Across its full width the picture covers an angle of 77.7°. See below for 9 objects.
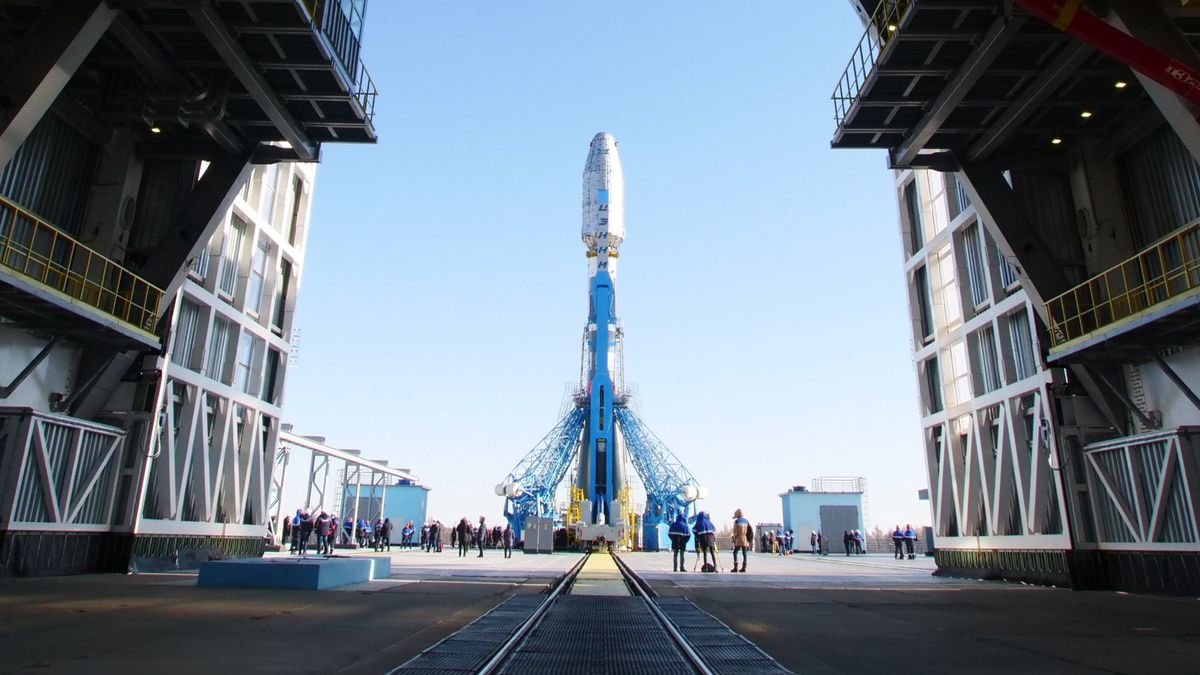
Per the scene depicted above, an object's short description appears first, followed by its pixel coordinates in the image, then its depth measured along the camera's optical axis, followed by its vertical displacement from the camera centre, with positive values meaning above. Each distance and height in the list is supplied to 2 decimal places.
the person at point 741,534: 20.31 -0.09
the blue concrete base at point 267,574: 13.22 -0.81
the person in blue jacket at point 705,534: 20.45 -0.10
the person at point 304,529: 25.10 -0.04
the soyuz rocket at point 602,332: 48.75 +13.27
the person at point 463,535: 33.03 -0.27
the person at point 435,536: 38.28 -0.37
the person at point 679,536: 21.48 -0.16
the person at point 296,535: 32.97 -0.32
